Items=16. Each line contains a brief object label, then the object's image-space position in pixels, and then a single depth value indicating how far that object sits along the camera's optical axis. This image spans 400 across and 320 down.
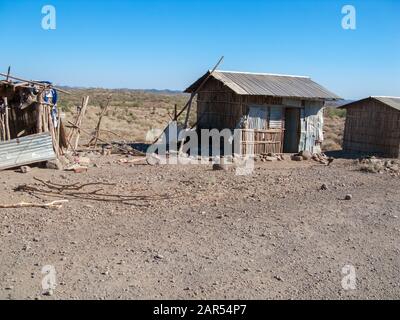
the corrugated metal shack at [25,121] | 11.99
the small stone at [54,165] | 12.44
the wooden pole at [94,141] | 16.49
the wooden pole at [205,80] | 16.03
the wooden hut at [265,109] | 16.73
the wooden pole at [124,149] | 16.12
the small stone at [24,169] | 11.75
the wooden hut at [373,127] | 18.36
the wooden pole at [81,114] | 15.01
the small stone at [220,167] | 13.67
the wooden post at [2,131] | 12.26
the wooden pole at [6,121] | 12.20
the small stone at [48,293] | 5.09
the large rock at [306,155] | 17.38
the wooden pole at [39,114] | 12.52
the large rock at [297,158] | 17.16
